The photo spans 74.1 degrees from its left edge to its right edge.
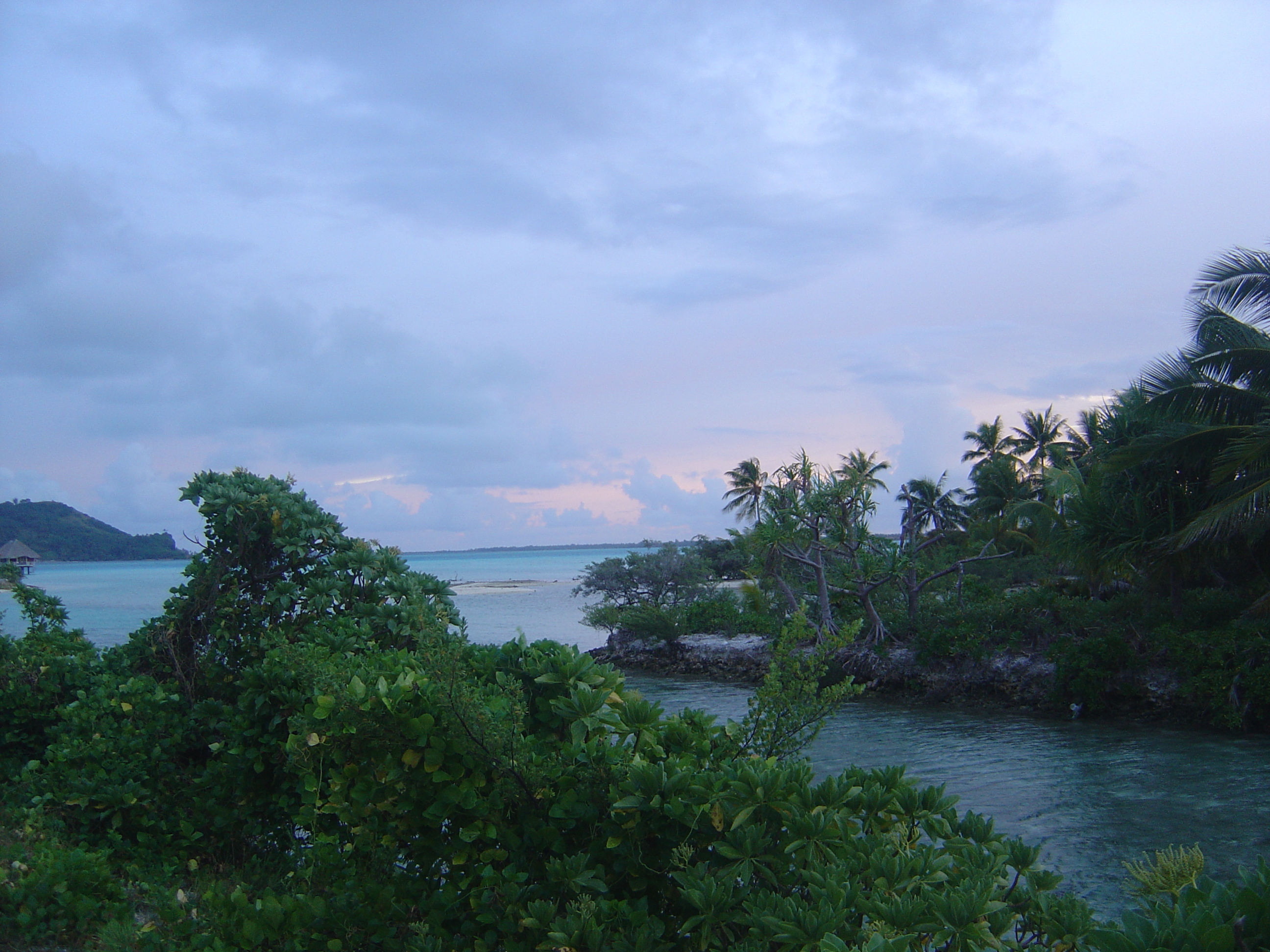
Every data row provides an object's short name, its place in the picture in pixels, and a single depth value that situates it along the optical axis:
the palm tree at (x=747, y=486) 47.47
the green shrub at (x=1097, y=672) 16.39
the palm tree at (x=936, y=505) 43.16
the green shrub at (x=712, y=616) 27.00
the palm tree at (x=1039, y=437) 45.44
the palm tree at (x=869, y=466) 36.99
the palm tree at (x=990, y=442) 48.38
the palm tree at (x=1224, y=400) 13.45
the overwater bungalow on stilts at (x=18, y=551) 57.56
